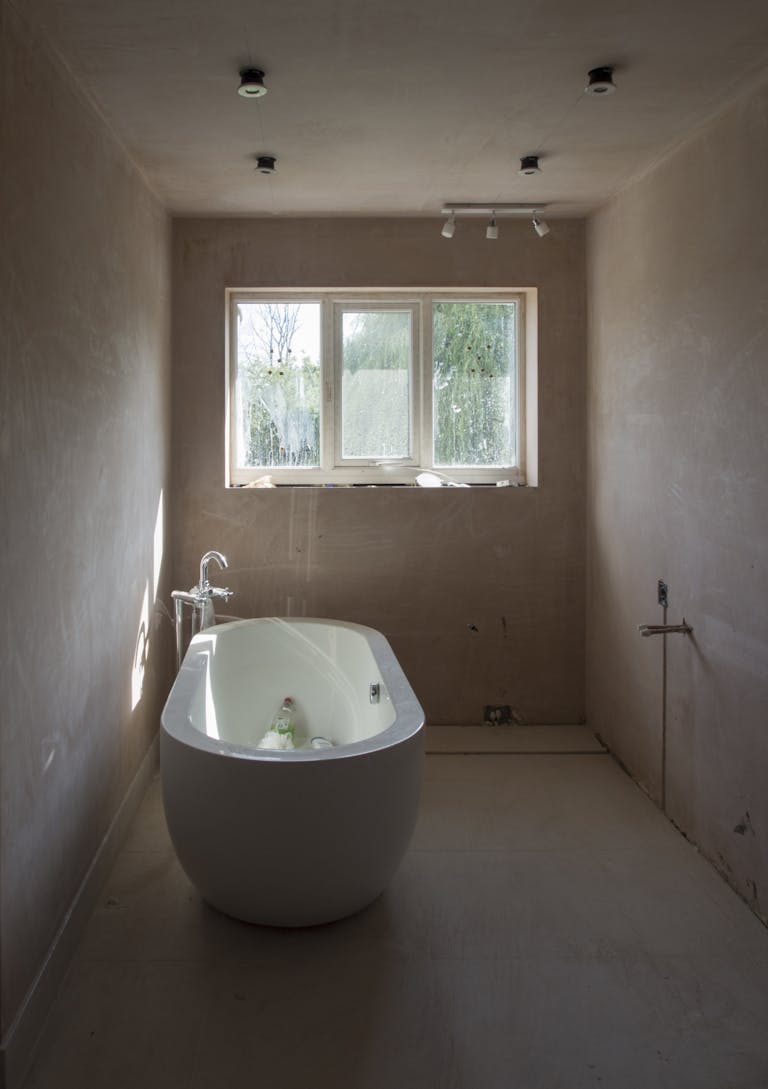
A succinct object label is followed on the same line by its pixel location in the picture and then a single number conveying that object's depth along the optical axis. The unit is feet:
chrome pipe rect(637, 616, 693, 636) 8.79
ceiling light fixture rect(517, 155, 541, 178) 9.40
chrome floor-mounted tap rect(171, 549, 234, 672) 10.54
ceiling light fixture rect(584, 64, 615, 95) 7.11
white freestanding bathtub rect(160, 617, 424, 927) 6.18
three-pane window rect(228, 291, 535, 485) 12.55
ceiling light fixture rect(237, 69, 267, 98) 7.07
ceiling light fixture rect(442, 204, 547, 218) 11.25
